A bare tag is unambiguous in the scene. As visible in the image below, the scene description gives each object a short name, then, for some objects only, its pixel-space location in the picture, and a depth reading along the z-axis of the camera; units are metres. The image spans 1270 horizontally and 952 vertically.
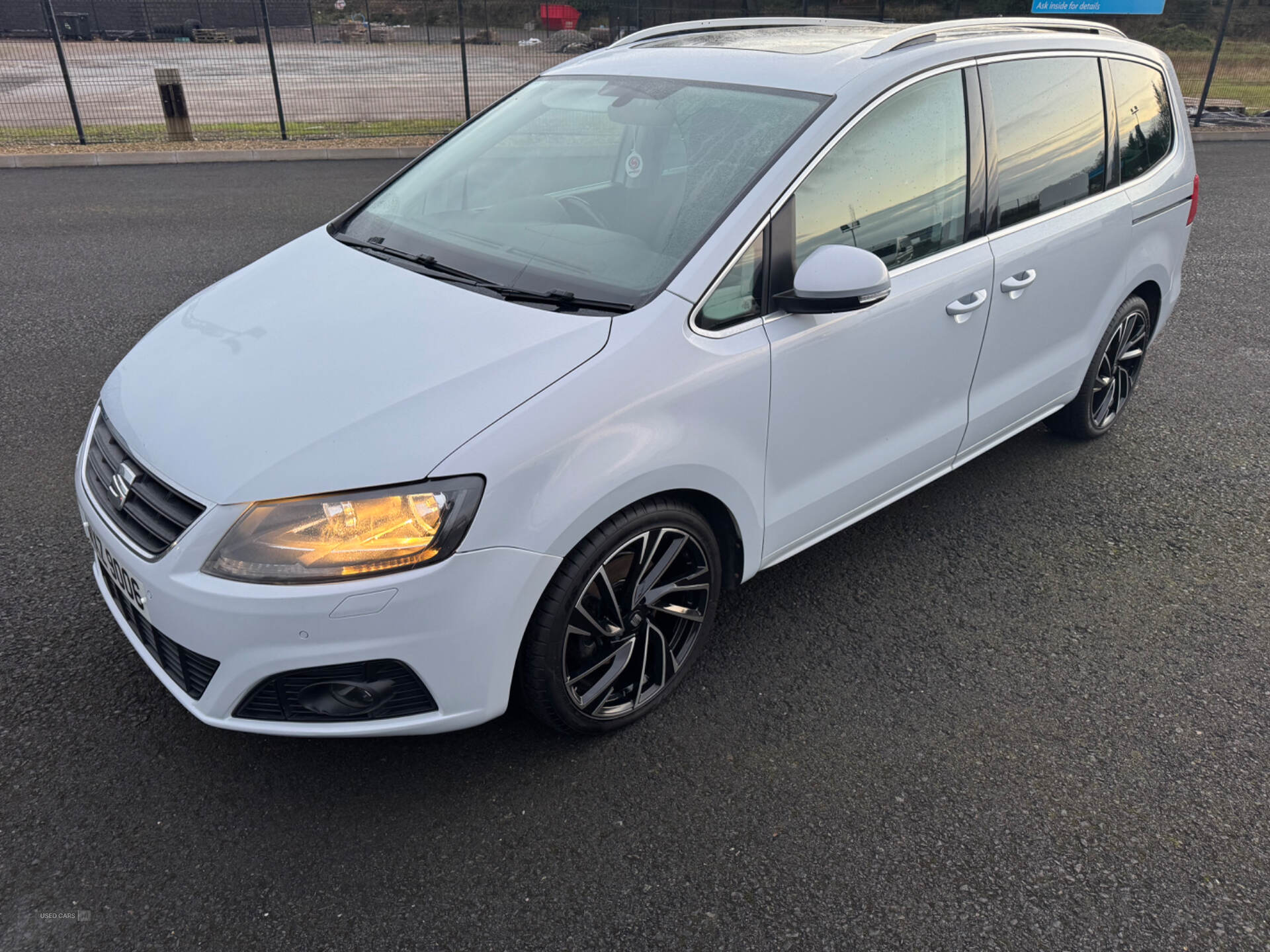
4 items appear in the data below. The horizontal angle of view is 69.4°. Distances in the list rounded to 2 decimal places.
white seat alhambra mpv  2.13
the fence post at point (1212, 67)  15.32
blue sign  15.07
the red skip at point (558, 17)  14.51
